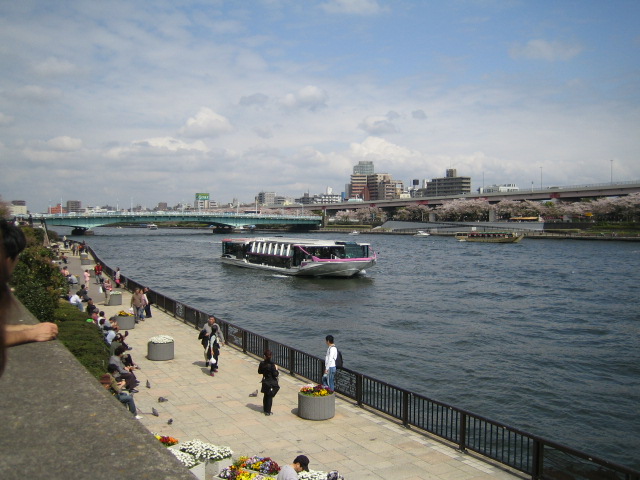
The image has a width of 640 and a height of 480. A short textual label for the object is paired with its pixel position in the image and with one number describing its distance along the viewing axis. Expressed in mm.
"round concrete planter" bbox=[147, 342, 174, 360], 18828
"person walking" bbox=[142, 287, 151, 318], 26517
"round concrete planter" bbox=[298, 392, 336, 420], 13180
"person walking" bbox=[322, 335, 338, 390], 15180
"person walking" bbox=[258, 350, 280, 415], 13305
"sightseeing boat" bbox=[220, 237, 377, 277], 51312
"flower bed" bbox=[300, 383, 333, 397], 13250
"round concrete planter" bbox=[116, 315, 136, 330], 23953
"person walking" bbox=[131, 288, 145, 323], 25812
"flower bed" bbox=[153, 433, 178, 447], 10008
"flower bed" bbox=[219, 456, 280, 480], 8969
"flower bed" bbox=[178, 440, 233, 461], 9695
